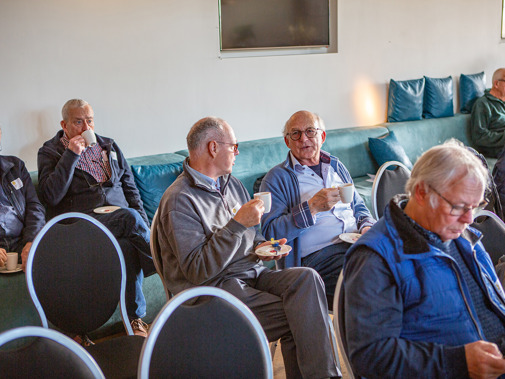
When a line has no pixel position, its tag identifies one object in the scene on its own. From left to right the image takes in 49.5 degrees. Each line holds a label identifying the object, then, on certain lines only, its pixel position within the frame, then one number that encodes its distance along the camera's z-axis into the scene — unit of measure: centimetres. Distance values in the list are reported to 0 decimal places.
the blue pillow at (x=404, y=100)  502
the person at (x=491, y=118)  512
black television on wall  402
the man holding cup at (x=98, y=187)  281
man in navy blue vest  129
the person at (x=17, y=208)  274
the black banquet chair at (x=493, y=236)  202
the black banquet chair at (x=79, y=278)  190
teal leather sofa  288
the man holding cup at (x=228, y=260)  193
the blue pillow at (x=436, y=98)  522
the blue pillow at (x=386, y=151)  441
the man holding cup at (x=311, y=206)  239
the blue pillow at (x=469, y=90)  550
